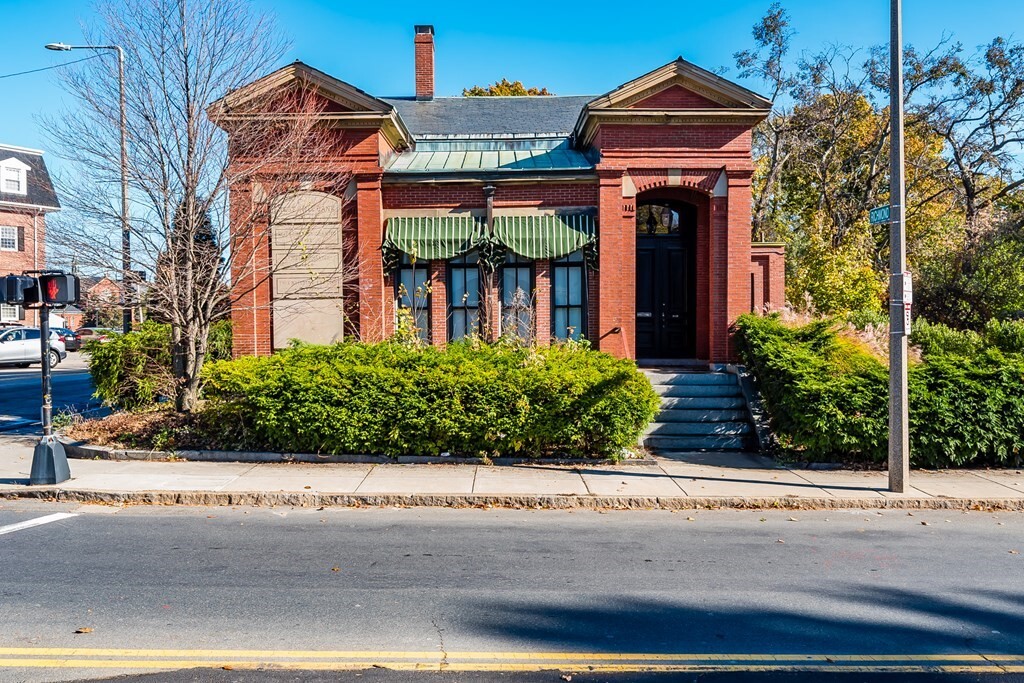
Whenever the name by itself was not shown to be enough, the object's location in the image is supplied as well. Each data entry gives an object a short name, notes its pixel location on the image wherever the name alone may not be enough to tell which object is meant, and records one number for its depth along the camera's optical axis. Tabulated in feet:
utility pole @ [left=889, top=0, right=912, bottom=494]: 31.96
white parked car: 95.09
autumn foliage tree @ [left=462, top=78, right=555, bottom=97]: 139.59
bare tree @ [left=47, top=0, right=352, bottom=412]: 40.16
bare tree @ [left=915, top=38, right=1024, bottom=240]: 85.40
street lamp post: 39.71
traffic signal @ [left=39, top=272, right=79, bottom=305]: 31.63
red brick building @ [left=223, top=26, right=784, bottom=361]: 50.75
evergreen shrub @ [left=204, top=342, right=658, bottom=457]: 36.86
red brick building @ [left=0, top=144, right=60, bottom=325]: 136.46
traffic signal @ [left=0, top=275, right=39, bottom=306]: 31.46
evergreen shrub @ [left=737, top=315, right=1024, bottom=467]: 36.50
